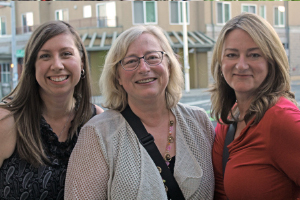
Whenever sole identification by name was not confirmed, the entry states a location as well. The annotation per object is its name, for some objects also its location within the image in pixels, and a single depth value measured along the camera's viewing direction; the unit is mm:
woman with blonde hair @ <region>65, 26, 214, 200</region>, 2029
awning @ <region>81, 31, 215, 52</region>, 18253
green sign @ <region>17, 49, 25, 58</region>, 19394
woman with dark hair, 2395
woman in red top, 1822
